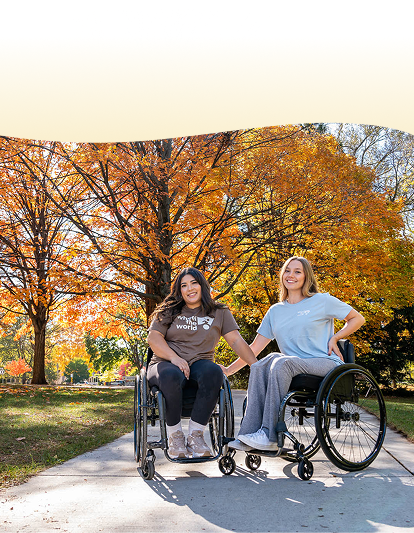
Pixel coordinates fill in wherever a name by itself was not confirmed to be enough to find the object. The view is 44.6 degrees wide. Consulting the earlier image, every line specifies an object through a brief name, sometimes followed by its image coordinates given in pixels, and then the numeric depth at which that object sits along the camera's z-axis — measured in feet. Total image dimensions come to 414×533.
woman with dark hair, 7.94
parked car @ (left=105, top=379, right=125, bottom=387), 127.34
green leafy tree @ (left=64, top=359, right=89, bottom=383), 147.43
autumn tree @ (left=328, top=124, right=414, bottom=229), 42.16
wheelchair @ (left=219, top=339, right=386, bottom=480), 7.47
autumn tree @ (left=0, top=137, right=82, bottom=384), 23.73
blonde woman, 7.71
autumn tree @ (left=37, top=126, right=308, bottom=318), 22.45
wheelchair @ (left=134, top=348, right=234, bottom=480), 7.73
